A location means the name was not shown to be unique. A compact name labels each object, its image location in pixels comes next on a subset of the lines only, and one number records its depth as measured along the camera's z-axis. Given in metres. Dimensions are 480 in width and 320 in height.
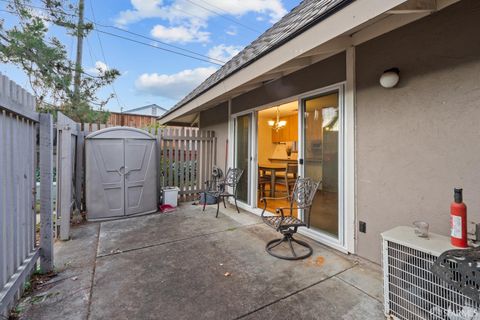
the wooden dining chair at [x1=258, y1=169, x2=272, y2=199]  5.47
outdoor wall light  2.14
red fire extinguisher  1.40
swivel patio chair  2.60
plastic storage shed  3.93
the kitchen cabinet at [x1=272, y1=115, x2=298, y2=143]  7.47
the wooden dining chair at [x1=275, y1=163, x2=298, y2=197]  5.10
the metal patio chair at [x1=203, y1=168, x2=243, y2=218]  4.49
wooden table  5.50
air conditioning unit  1.32
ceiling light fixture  7.11
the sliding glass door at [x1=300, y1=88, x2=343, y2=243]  2.78
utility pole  6.41
